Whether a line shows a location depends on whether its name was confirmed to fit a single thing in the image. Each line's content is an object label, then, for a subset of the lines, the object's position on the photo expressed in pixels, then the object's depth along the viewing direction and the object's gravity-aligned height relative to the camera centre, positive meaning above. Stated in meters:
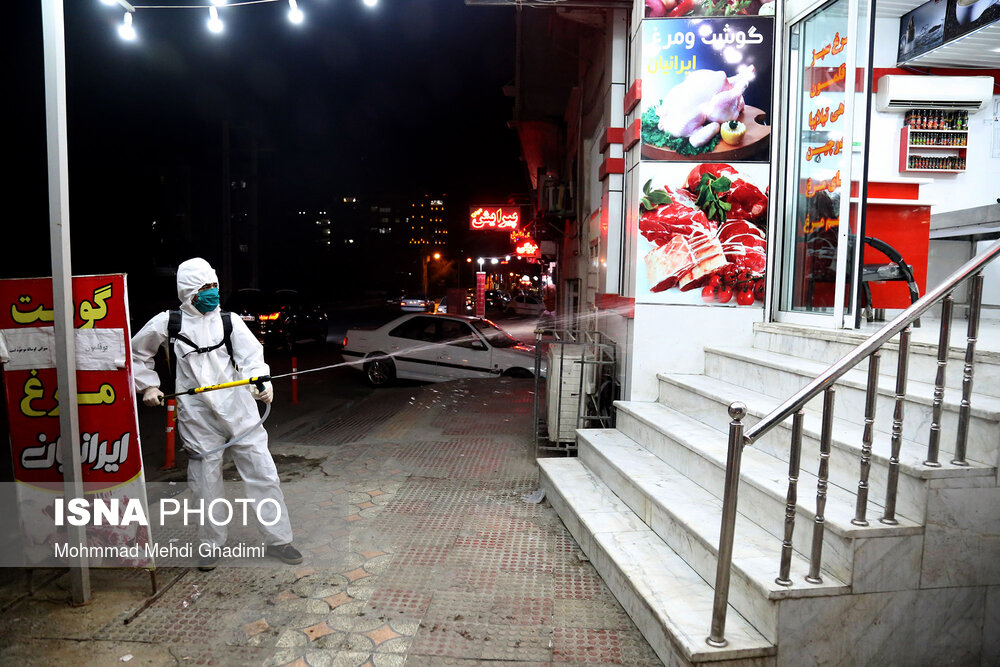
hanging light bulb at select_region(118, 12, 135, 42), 5.89 +2.55
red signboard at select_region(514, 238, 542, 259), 29.84 +1.88
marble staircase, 2.55 -1.33
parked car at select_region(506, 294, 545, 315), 38.53 -1.45
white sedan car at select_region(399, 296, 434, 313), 39.07 -1.50
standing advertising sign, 3.55 -0.79
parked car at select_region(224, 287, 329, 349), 16.28 -1.03
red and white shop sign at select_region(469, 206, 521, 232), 28.50 +3.29
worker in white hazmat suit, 3.93 -0.91
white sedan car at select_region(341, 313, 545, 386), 11.52 -1.37
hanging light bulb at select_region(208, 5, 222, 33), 6.16 +2.81
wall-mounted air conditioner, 6.80 +2.36
